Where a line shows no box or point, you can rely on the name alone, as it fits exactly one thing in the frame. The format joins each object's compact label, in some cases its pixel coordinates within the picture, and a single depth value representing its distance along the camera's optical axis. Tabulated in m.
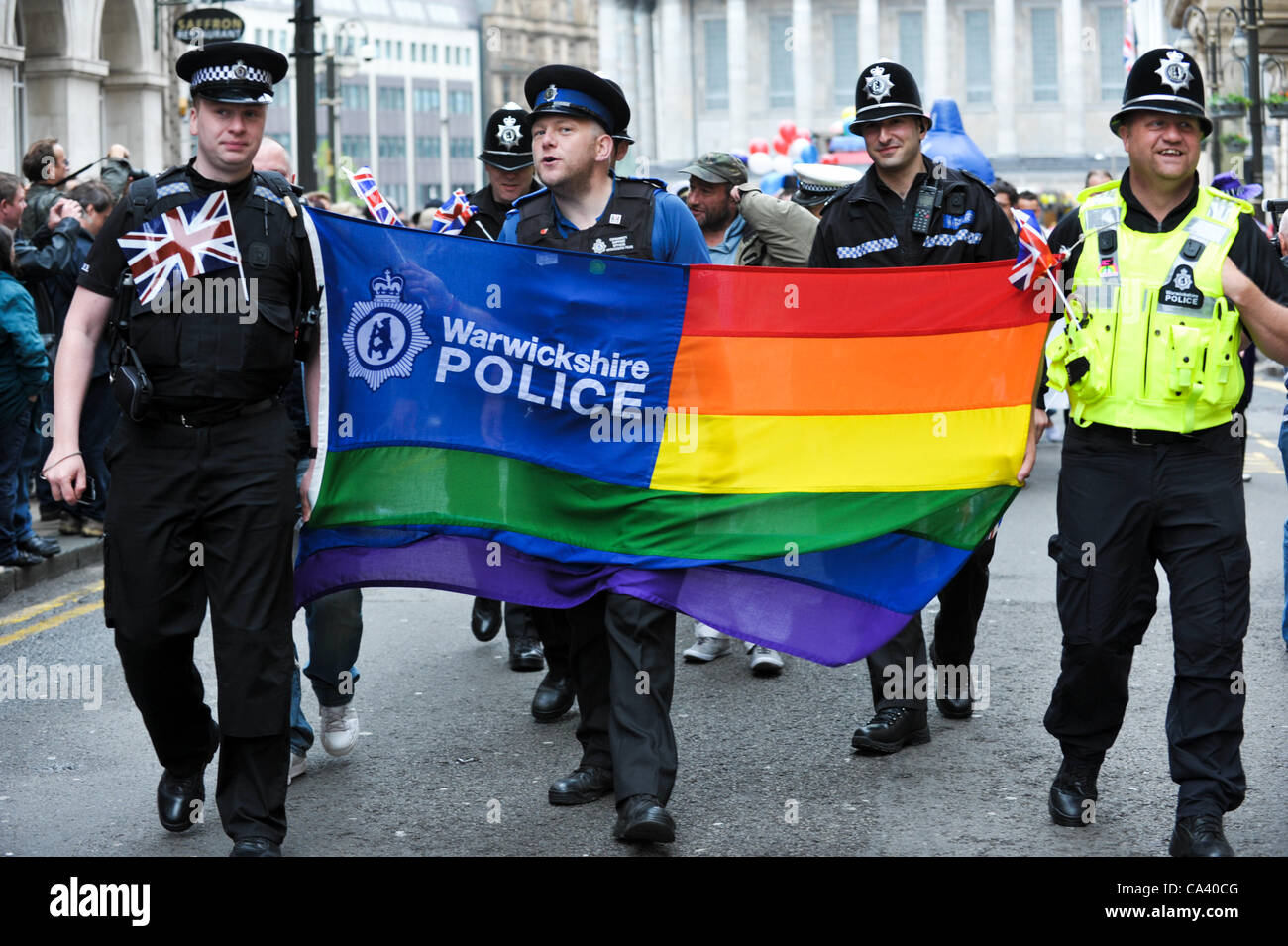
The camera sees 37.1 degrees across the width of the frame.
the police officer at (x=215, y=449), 5.05
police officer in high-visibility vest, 5.08
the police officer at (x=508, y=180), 7.84
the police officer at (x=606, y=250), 5.36
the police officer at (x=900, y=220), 6.44
